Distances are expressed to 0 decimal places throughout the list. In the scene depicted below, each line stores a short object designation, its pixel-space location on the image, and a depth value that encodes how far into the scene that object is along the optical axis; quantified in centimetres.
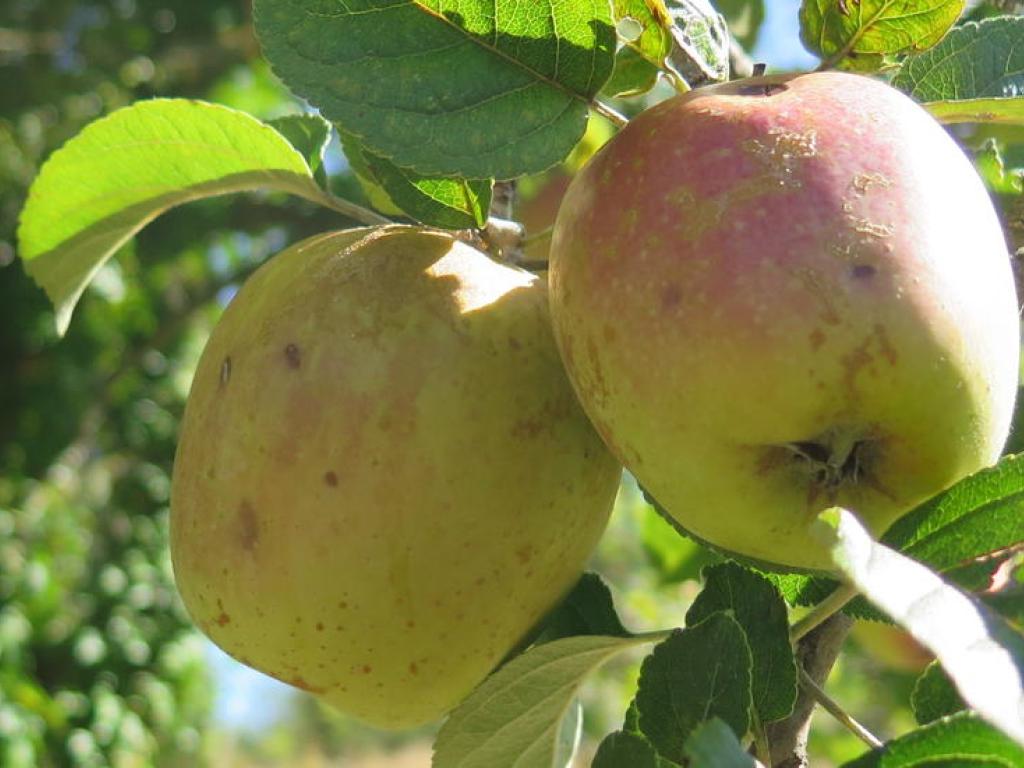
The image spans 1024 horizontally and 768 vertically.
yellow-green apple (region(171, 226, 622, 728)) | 40
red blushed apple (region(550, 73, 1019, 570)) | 35
